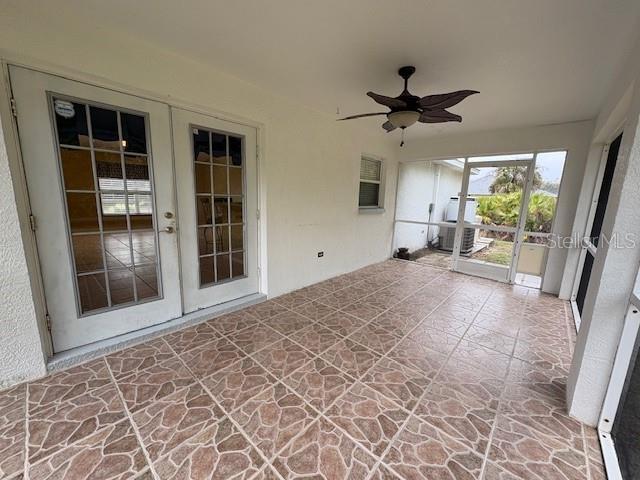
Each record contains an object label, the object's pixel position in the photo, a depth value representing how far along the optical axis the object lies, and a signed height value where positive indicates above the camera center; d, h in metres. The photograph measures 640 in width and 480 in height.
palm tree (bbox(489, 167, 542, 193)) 3.97 +0.41
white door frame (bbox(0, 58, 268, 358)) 1.64 +0.34
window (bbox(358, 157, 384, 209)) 4.75 +0.31
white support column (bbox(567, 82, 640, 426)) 1.37 -0.42
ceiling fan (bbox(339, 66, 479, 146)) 2.05 +0.82
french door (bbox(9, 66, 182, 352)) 1.80 -0.10
